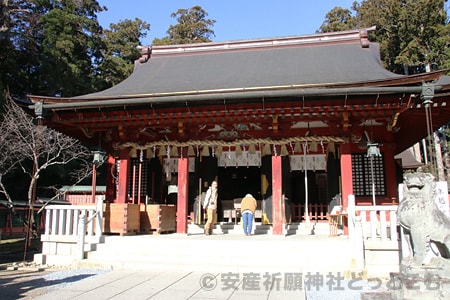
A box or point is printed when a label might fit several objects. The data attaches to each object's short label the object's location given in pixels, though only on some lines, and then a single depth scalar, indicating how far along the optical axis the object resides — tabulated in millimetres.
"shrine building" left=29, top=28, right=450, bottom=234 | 8539
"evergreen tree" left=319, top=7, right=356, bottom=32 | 35094
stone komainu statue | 4211
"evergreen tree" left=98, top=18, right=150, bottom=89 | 30312
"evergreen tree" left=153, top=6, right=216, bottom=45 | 38666
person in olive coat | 9586
